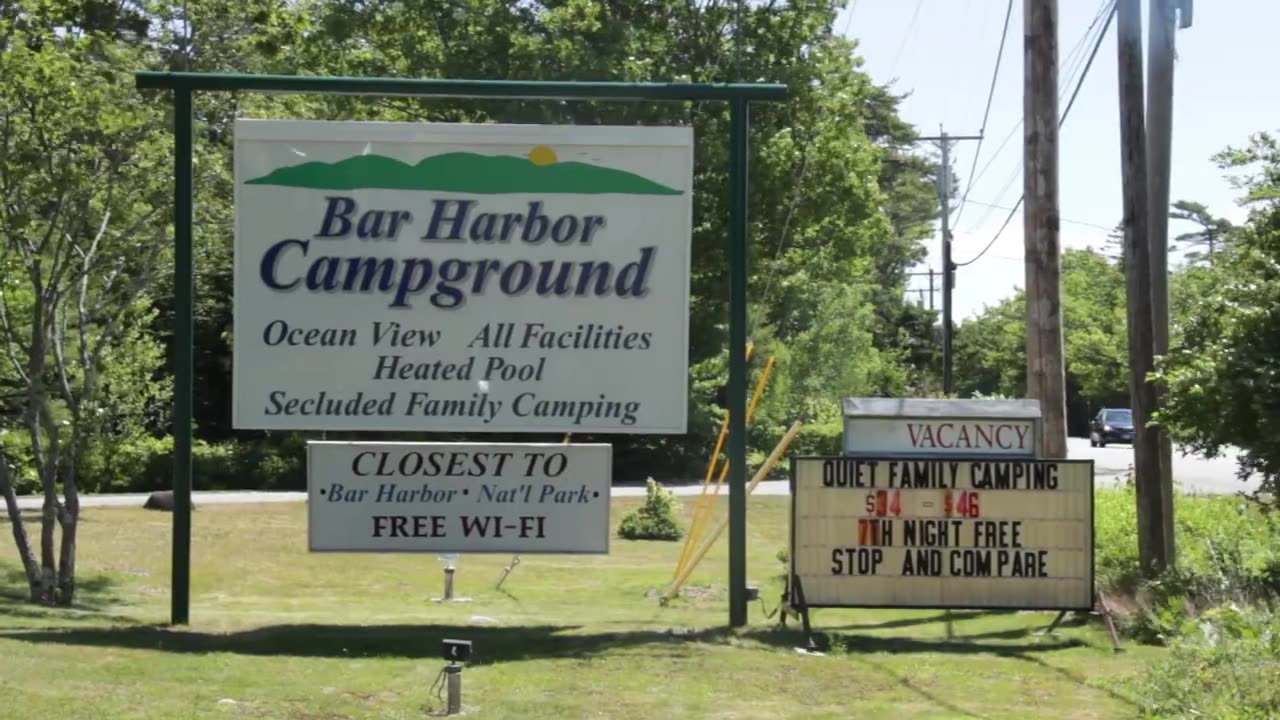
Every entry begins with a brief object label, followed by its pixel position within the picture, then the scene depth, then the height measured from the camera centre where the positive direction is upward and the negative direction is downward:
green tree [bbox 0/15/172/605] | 14.84 +2.33
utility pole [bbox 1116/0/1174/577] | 14.56 +1.40
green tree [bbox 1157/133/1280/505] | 12.98 +0.69
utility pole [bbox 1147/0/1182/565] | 15.40 +2.96
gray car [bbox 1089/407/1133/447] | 60.78 +0.25
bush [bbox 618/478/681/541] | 30.67 -1.78
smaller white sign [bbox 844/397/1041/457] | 12.78 +0.05
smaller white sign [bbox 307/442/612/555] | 11.86 -0.51
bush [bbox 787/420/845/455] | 45.91 -0.17
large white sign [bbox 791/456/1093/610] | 12.48 -0.82
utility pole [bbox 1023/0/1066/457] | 15.17 +2.18
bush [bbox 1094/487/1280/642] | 12.39 -1.26
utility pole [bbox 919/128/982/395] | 45.25 +4.90
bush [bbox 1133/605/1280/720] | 7.87 -1.29
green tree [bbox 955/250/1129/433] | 72.38 +4.61
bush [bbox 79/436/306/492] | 40.81 -1.00
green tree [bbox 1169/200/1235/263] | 108.75 +15.65
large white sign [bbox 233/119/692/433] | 11.91 +1.21
